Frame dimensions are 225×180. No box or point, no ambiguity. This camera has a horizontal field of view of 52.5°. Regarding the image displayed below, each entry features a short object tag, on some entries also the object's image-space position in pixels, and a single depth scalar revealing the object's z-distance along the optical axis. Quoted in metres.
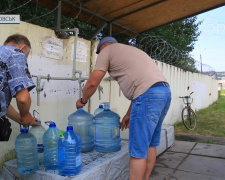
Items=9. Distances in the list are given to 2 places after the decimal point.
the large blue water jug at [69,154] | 2.25
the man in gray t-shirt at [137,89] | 2.27
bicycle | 7.72
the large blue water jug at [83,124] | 3.16
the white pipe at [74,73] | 3.06
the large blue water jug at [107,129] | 3.17
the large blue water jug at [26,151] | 2.44
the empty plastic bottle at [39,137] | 2.63
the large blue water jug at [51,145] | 2.51
